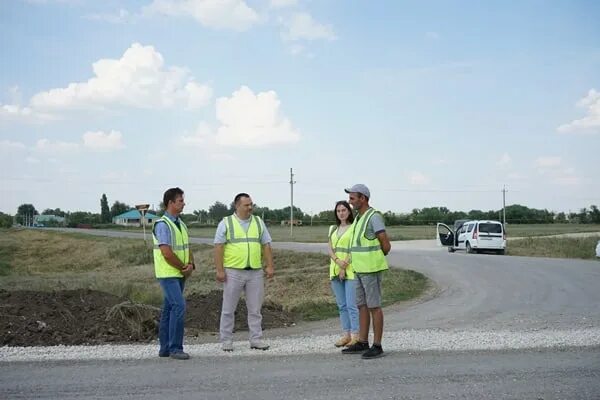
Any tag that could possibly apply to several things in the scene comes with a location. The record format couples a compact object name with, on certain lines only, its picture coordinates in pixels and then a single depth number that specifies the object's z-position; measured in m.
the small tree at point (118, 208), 146.00
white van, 30.06
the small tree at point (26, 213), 152.50
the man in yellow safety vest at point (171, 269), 7.30
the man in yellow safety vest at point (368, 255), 7.38
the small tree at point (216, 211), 98.95
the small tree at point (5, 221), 100.75
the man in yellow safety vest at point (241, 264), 7.74
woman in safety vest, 7.95
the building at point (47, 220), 142.00
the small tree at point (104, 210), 141.38
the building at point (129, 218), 132.88
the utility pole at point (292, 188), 66.44
